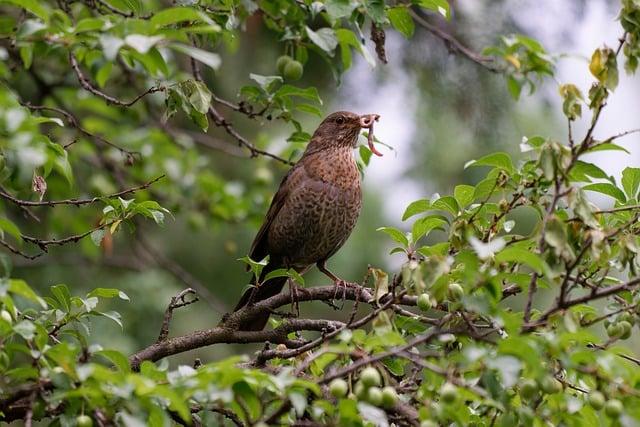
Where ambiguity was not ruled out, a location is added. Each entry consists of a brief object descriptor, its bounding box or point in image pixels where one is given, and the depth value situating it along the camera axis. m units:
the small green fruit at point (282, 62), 7.23
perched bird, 9.05
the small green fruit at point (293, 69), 7.16
